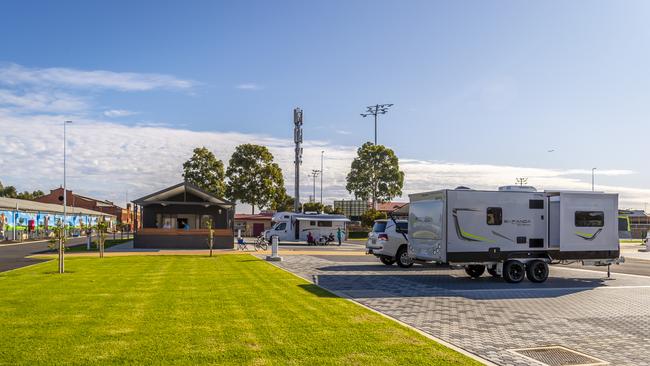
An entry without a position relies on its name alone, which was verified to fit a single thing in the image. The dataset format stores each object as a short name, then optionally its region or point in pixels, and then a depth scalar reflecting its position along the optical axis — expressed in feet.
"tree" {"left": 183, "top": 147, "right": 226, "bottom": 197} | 213.05
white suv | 71.90
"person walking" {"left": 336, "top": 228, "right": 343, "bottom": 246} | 138.02
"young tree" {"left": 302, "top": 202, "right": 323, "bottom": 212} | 263.90
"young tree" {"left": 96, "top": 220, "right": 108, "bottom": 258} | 80.23
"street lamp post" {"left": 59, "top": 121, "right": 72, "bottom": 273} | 57.14
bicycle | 110.32
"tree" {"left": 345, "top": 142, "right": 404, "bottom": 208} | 224.12
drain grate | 24.57
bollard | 77.44
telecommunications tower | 187.52
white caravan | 54.03
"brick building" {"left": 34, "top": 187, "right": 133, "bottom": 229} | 328.49
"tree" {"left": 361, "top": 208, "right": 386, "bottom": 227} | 195.72
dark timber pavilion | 113.60
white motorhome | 143.64
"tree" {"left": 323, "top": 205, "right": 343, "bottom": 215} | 250.29
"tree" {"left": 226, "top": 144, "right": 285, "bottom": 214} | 214.69
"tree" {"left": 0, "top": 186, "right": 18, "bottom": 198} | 393.93
